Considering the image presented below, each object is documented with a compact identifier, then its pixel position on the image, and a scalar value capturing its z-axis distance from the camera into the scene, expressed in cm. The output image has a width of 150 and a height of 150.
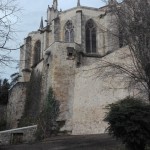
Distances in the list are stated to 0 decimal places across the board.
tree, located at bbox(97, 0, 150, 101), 866
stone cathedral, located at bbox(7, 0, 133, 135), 1425
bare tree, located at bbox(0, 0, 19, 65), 641
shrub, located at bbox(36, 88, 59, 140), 1454
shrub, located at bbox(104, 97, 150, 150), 678
